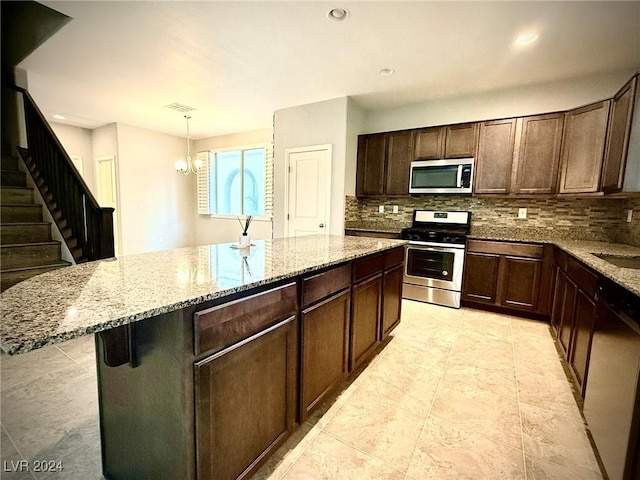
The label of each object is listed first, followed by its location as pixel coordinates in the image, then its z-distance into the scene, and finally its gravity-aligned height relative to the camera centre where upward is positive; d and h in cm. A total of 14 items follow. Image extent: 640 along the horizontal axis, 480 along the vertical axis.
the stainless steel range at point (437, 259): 346 -54
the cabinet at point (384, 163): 400 +70
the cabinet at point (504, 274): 311 -64
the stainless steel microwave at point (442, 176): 356 +49
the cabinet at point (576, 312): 175 -65
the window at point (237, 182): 570 +55
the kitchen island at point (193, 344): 86 -52
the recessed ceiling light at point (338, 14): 217 +148
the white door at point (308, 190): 414 +30
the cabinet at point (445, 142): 359 +93
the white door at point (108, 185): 565 +38
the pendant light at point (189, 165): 479 +81
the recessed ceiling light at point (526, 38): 240 +150
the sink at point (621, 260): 178 -27
